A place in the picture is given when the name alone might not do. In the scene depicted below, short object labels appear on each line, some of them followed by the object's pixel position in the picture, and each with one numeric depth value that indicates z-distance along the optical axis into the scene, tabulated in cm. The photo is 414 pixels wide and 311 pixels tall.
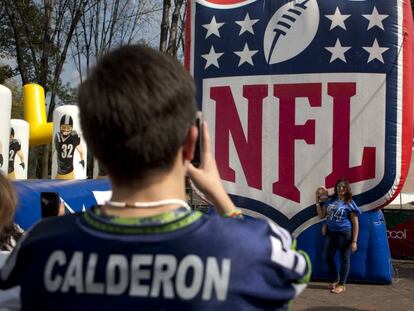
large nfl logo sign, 680
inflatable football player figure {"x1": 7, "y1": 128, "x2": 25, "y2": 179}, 1200
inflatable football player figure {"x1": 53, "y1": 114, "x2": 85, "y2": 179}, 1166
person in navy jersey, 99
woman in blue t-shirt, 677
